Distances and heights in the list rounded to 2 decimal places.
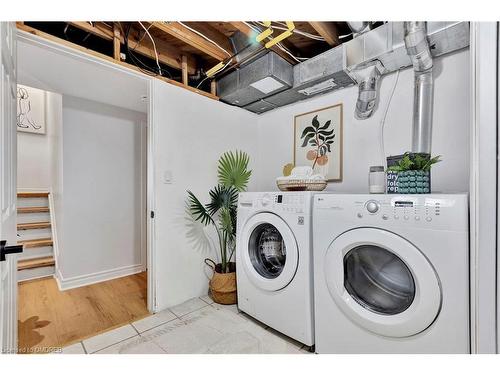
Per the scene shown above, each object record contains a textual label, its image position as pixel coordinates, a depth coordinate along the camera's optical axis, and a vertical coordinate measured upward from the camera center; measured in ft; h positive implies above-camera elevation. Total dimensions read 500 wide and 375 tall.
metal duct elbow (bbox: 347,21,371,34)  5.30 +3.66
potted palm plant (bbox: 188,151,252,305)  6.73 -0.73
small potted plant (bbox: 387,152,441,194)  4.02 +0.22
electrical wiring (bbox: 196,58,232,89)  6.81 +3.50
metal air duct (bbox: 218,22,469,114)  4.95 +3.05
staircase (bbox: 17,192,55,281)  8.63 -2.02
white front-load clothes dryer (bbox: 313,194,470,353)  3.33 -1.46
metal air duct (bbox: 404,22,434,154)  5.38 +1.88
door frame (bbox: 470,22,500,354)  2.99 -0.06
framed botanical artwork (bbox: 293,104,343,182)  7.18 +1.46
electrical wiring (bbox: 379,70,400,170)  6.30 +1.59
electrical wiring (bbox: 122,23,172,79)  5.95 +3.38
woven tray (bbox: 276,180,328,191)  5.73 +0.02
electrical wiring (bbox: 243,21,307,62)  5.36 +3.72
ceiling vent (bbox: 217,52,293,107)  6.43 +3.13
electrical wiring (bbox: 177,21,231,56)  5.59 +3.80
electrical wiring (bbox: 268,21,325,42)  5.54 +3.84
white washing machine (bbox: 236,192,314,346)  4.89 -1.79
